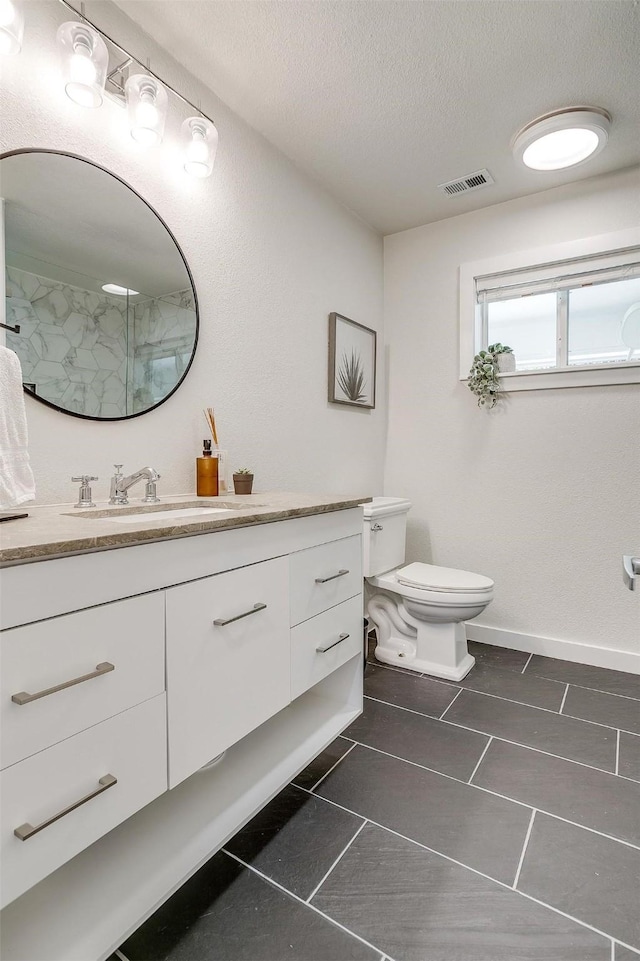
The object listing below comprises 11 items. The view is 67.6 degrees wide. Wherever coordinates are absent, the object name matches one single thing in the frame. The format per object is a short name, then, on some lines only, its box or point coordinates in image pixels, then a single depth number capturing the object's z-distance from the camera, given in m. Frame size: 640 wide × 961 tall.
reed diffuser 1.75
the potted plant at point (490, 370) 2.57
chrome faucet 1.38
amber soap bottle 1.69
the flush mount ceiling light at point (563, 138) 1.89
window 2.34
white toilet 2.16
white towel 1.04
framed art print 2.49
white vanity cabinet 0.74
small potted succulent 1.76
